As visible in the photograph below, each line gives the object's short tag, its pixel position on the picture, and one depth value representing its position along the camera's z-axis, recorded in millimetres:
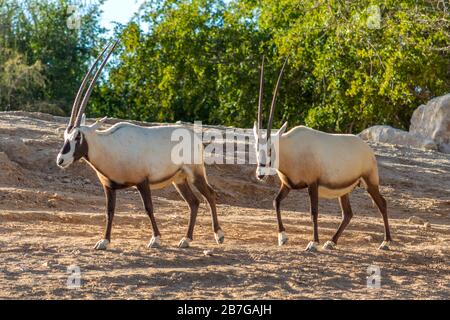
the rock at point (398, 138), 19125
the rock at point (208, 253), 8972
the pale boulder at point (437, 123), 19578
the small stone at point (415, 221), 12742
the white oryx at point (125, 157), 8944
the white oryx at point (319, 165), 9586
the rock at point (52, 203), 11961
